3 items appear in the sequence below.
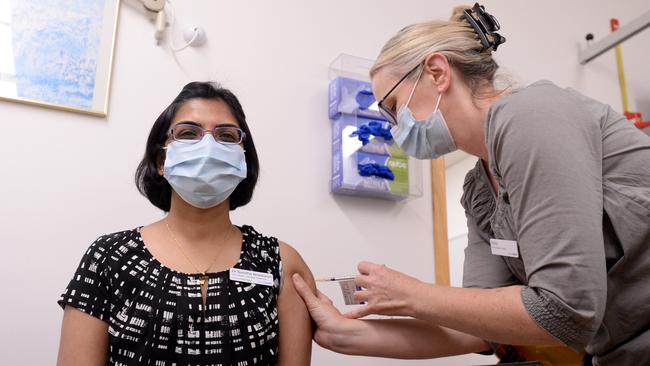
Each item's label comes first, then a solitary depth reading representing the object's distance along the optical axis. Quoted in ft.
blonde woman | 3.13
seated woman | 4.18
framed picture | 6.07
